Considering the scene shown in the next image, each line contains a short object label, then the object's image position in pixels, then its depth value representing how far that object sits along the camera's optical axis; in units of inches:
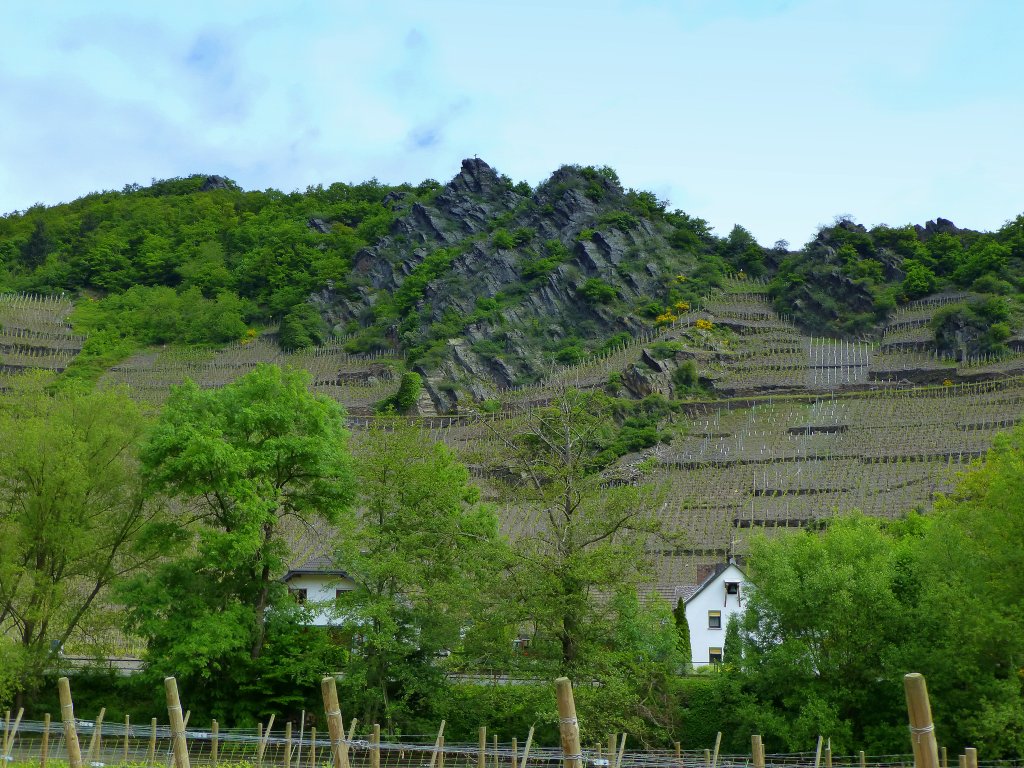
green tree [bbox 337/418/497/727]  1344.7
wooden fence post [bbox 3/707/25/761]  915.4
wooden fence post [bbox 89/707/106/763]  969.6
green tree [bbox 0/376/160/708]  1466.5
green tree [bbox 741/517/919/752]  1295.5
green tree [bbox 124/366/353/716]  1417.3
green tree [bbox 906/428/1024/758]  1202.6
